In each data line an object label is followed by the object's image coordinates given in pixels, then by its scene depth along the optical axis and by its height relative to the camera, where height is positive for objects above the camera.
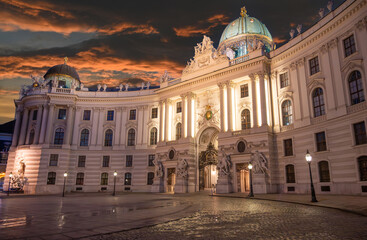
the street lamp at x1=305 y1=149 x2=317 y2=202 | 18.72 -0.94
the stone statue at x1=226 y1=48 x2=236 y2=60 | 47.32 +22.39
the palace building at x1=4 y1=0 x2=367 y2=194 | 25.78 +8.35
